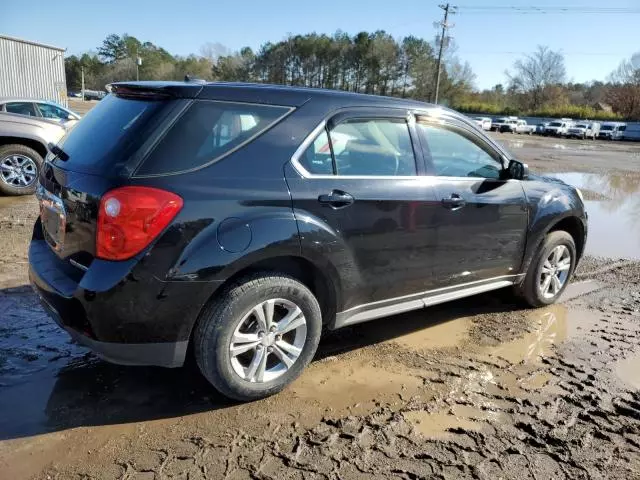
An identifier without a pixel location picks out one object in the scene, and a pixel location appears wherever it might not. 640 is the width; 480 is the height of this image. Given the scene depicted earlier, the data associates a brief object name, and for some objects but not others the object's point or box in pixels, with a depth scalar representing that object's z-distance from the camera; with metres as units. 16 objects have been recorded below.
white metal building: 18.38
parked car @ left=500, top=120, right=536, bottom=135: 57.47
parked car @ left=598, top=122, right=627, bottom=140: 54.44
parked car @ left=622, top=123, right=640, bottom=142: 53.81
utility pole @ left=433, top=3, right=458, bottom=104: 50.97
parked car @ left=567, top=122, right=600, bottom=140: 54.54
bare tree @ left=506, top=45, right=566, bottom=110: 91.19
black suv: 2.70
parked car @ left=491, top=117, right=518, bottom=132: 58.27
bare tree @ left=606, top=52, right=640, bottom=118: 69.88
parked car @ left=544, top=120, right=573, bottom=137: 55.72
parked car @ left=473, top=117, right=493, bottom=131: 56.33
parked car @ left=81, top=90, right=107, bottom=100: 89.81
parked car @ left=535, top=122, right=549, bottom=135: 58.27
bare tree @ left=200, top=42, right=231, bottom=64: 98.17
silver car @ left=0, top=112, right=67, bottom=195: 8.54
